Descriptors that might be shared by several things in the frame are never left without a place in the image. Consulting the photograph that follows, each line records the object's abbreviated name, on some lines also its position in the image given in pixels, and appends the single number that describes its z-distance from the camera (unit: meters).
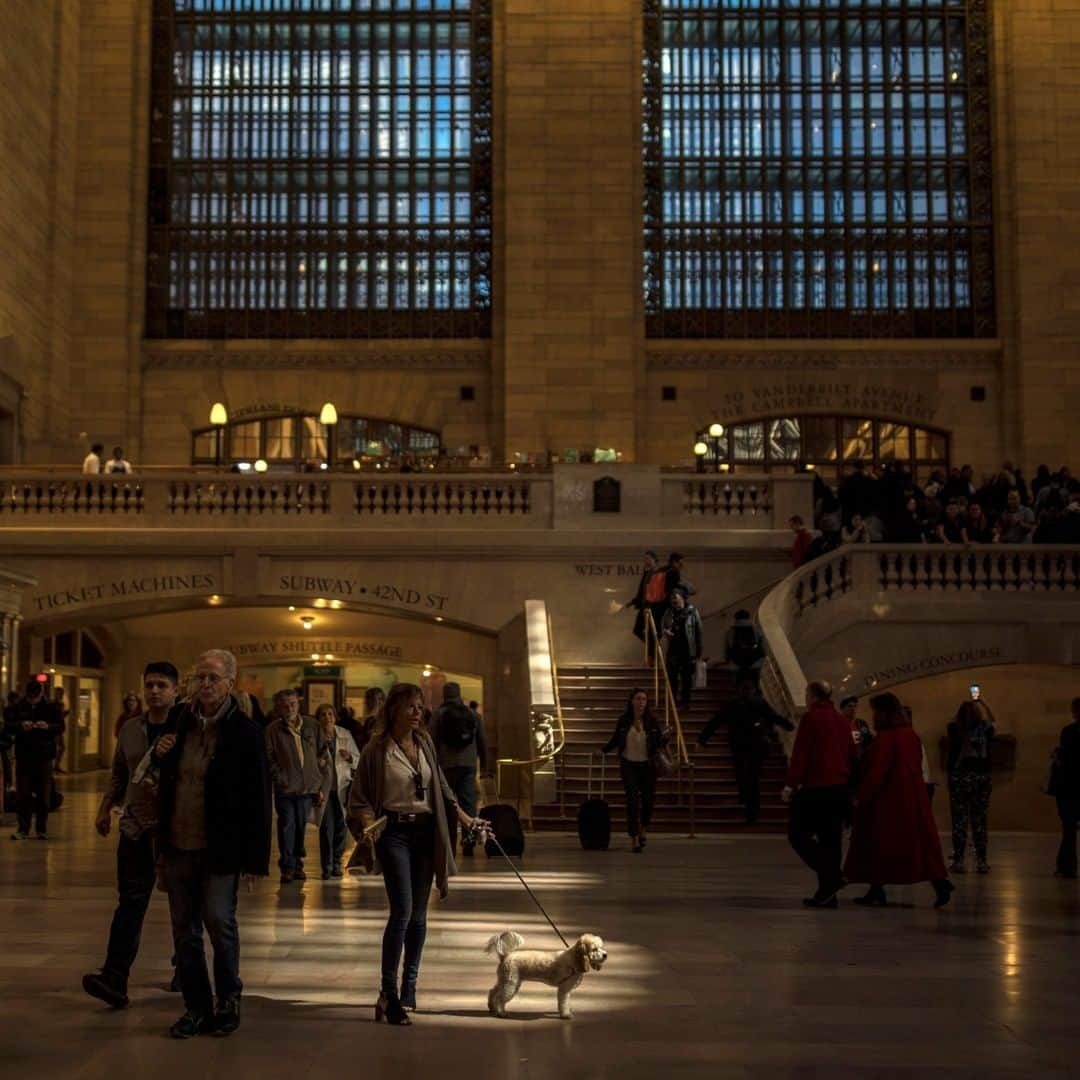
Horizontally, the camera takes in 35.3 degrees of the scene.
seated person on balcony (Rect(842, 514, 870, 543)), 21.81
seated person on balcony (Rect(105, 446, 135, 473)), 24.55
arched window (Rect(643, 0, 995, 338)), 31.16
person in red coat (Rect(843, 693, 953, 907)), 10.97
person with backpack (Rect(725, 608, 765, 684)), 19.20
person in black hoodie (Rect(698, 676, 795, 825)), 16.94
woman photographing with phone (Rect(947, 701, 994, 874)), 13.49
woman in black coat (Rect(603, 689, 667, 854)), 15.11
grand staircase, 17.44
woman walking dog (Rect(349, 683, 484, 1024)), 7.17
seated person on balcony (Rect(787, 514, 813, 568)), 22.36
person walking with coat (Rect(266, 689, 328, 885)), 12.54
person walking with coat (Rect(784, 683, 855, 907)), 11.36
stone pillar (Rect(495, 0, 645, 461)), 29.98
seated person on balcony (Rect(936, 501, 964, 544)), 21.95
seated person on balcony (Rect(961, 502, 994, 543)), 22.02
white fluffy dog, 7.06
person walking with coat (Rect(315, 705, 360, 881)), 12.95
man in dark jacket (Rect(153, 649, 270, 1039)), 6.73
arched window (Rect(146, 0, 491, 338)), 31.33
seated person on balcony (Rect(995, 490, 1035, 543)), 22.04
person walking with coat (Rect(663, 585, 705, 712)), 19.45
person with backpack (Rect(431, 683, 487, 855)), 14.22
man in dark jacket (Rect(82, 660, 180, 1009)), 7.26
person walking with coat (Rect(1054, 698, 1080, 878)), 13.23
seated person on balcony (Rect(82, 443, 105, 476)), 24.61
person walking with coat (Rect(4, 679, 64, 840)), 16.06
